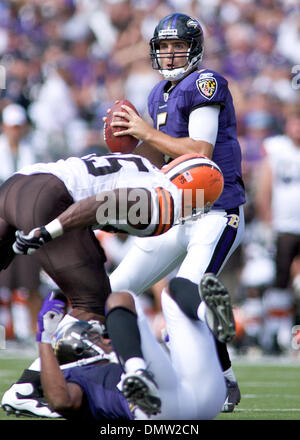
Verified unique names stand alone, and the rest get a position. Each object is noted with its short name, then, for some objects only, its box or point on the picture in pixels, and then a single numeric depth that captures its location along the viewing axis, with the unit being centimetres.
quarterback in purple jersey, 949
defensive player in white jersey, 819
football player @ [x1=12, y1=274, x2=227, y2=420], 717
